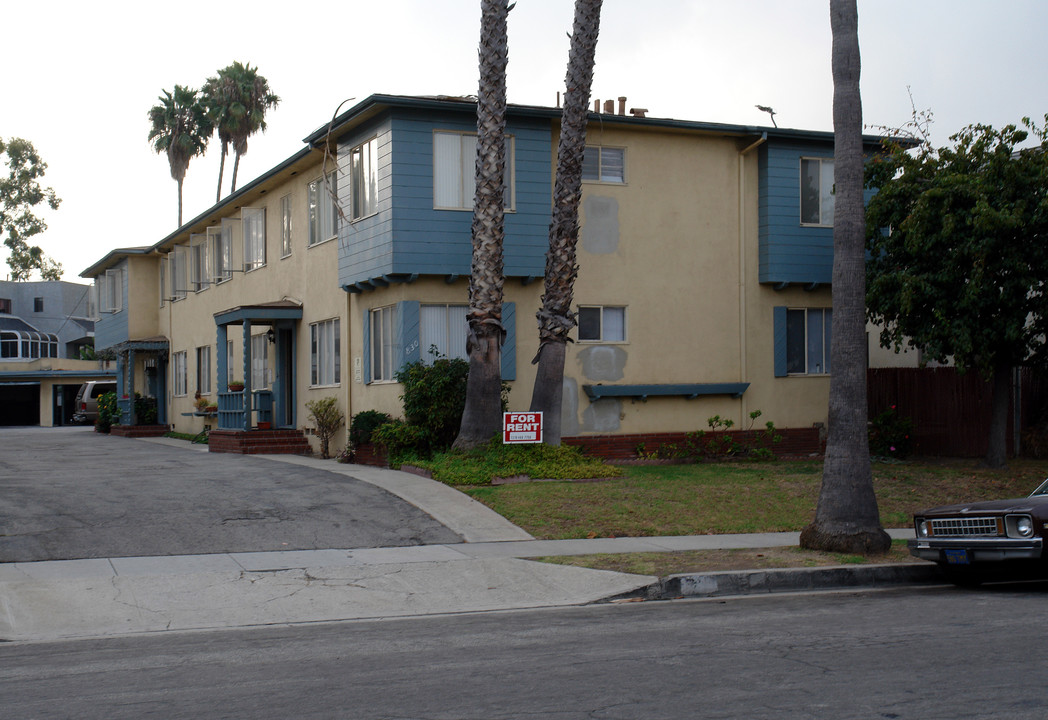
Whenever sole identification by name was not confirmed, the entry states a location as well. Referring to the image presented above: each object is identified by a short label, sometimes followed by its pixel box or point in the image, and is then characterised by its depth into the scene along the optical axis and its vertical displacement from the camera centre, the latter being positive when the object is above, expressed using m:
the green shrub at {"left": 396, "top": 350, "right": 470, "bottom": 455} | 18.50 -0.31
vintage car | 9.52 -1.50
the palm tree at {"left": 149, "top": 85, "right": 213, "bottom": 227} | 49.91 +12.81
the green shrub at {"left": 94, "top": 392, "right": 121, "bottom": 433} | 36.47 -0.91
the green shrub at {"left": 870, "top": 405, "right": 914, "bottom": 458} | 20.75 -1.08
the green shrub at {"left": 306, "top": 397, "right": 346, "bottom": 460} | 21.91 -0.71
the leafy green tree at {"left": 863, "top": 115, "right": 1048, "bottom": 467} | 17.52 +2.26
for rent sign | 17.31 -0.73
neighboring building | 55.53 +2.45
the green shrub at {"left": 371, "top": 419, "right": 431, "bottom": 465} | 18.39 -0.99
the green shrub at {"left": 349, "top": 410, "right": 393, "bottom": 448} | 19.91 -0.75
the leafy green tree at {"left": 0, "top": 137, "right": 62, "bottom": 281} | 58.91 +11.14
